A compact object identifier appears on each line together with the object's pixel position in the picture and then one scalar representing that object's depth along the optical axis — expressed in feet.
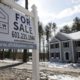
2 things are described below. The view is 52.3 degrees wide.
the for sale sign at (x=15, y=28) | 4.32
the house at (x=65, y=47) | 51.89
